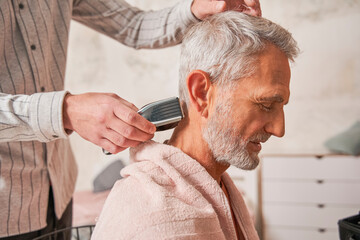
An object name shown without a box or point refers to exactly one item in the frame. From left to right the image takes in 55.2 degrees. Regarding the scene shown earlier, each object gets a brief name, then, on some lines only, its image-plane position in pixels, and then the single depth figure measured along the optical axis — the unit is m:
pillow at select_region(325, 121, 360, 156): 2.45
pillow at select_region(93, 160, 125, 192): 2.57
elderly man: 0.82
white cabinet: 2.50
